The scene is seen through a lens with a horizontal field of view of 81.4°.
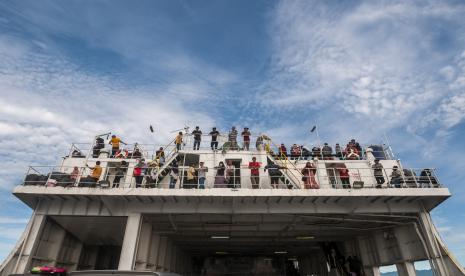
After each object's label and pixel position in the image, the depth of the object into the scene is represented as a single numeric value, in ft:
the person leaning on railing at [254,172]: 47.59
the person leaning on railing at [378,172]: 48.75
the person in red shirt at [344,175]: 49.92
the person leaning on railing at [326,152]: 58.92
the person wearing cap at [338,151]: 60.23
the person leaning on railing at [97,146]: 58.65
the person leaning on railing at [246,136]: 58.94
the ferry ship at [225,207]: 44.34
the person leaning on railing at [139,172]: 45.83
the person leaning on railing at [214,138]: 57.31
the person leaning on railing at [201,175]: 46.42
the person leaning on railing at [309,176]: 45.91
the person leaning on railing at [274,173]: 47.07
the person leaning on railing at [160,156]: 55.26
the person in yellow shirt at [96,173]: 46.44
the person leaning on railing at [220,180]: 45.79
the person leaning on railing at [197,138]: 57.77
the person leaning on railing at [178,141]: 57.16
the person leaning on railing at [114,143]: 59.67
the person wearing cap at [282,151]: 56.18
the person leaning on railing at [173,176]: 48.03
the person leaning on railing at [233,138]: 58.69
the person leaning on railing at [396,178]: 46.80
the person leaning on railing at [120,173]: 51.43
